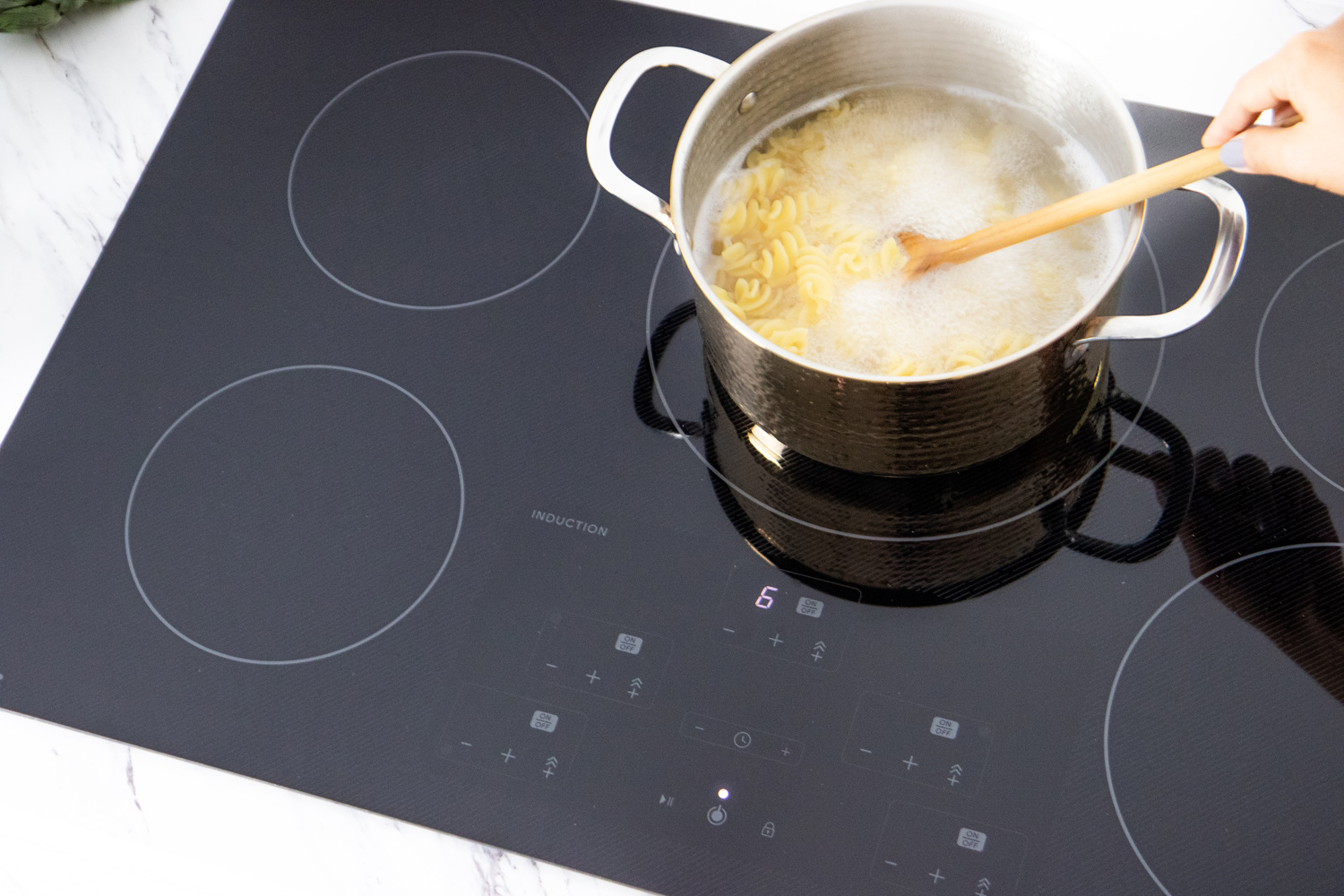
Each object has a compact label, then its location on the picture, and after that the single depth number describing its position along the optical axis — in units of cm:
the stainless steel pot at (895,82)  57
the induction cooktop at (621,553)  63
